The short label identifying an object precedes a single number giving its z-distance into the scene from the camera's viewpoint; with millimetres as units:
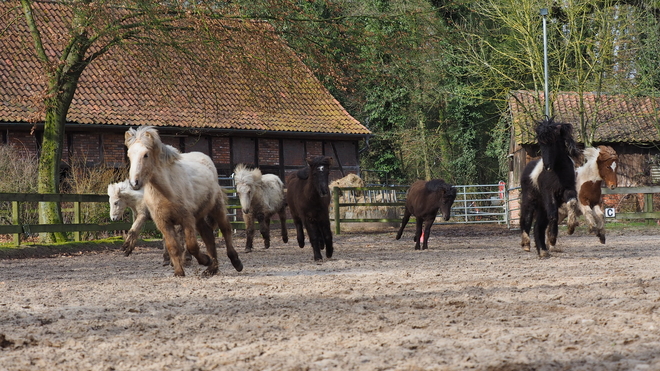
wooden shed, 38219
